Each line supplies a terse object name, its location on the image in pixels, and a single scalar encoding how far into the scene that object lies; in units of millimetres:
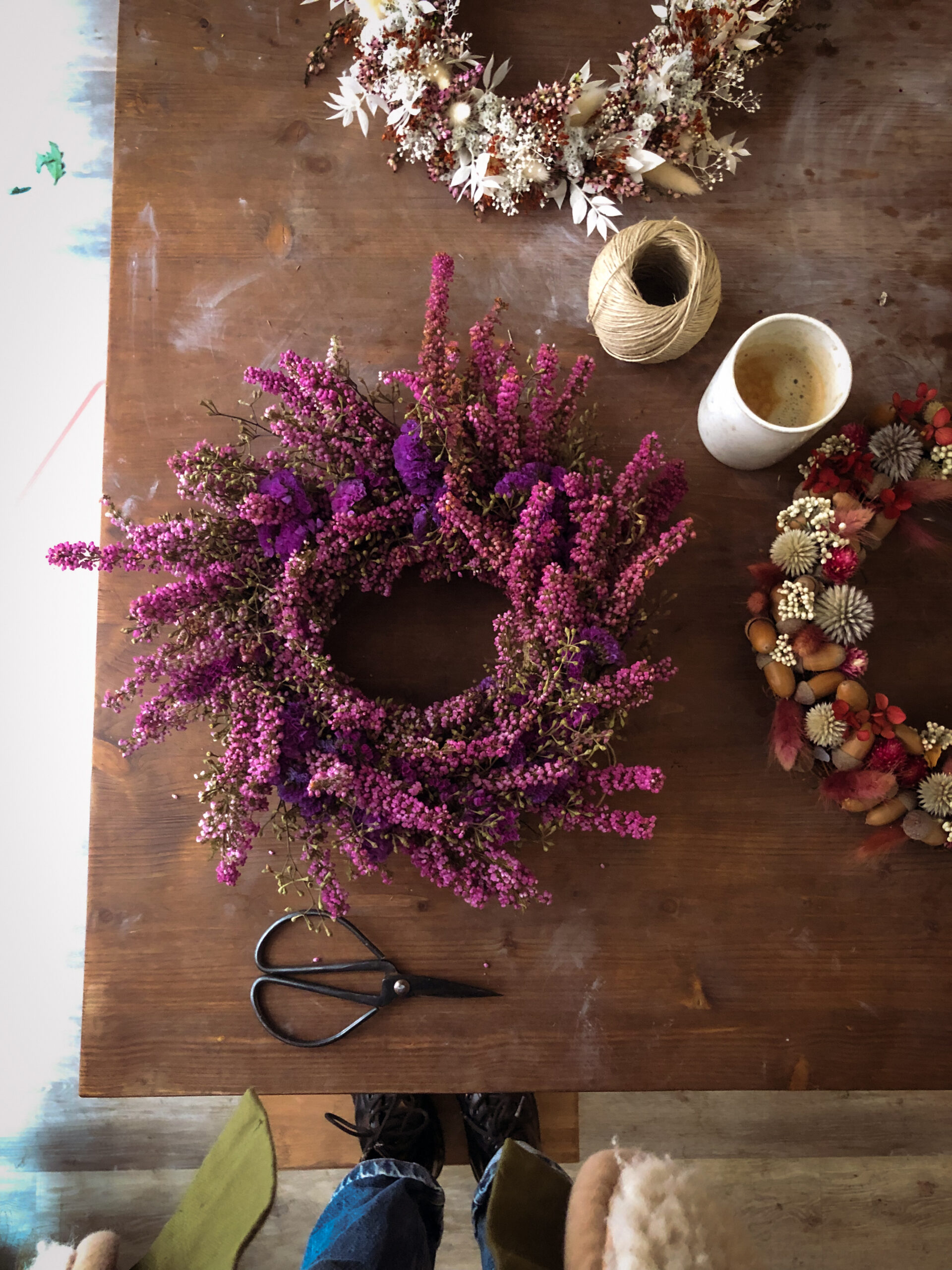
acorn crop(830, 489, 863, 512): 1006
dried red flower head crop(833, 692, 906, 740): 988
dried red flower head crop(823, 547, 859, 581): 975
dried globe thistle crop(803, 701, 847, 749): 992
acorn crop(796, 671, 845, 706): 1003
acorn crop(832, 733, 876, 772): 985
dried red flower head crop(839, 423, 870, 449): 1058
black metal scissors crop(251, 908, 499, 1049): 1045
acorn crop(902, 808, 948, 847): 1035
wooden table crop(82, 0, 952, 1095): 1061
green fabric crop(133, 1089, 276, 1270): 910
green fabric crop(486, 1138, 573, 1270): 925
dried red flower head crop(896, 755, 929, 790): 1015
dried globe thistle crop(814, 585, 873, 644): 982
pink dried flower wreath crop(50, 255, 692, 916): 921
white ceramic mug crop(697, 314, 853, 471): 972
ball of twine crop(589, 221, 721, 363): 988
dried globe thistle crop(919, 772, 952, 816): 1008
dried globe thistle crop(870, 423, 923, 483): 1031
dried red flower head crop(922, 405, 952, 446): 1012
